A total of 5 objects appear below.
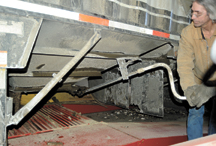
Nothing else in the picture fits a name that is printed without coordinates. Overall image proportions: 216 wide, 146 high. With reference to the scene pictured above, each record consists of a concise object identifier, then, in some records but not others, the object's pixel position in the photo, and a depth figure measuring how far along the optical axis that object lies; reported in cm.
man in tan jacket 148
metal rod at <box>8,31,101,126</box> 121
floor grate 175
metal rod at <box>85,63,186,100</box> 164
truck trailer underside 109
